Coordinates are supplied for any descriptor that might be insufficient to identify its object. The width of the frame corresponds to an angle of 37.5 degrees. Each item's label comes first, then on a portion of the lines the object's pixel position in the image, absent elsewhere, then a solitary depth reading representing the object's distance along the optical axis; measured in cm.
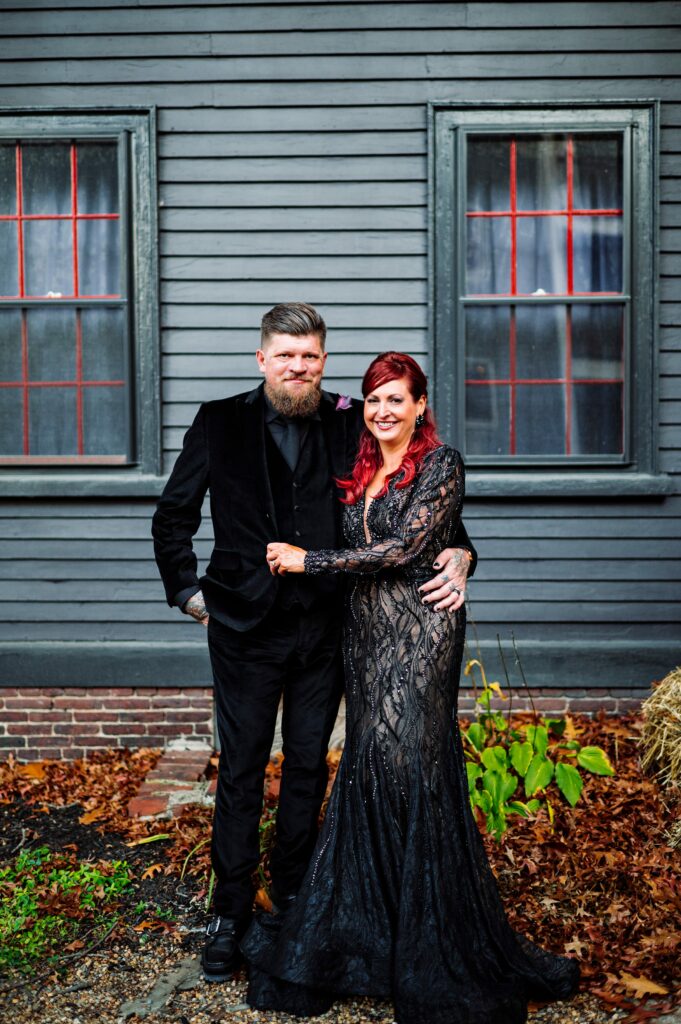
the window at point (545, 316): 578
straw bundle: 466
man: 342
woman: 313
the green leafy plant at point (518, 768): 414
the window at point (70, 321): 582
